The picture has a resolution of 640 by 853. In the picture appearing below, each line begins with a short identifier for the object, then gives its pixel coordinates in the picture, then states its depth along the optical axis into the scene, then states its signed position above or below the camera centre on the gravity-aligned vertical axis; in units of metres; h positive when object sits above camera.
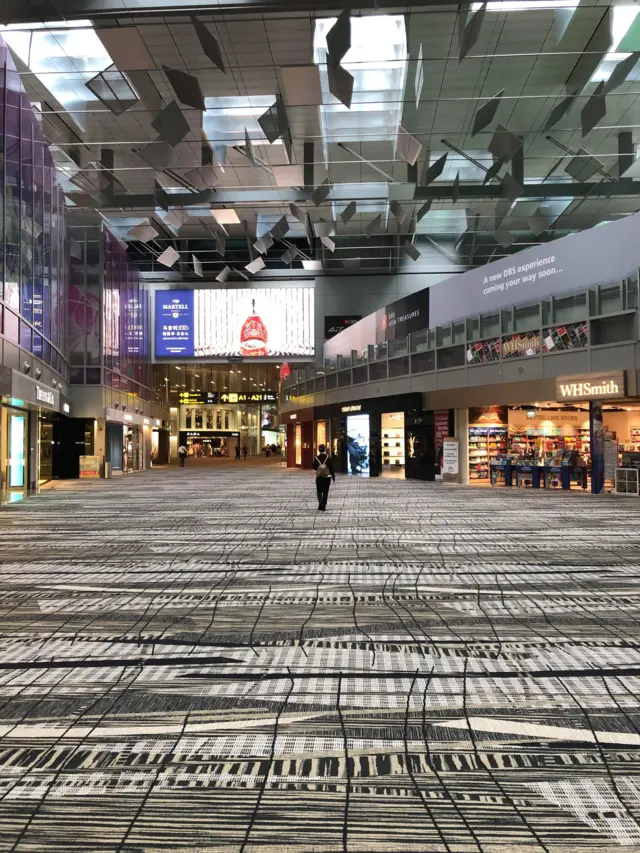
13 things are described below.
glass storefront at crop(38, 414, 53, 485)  29.78 -0.20
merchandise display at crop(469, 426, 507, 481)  22.67 -0.15
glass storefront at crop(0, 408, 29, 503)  16.62 -0.22
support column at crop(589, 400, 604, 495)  17.97 -0.10
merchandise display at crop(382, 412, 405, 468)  28.31 -0.08
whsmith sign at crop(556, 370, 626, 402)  15.88 +1.33
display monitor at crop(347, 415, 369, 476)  28.69 +0.00
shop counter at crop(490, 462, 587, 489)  19.59 -0.96
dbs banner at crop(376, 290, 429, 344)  24.78 +4.77
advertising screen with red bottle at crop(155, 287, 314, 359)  40.84 +6.95
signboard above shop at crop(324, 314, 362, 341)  41.78 +7.26
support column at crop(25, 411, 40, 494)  19.41 -0.27
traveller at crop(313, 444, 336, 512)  13.38 -0.59
